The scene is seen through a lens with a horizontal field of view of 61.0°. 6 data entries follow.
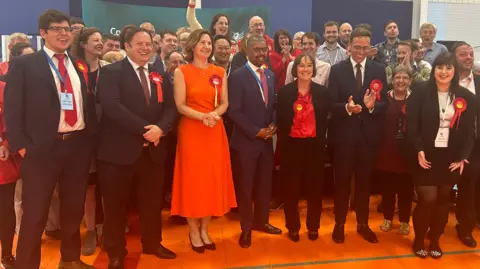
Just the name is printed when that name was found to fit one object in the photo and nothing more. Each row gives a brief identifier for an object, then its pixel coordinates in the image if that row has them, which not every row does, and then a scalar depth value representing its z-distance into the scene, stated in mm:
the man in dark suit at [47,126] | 2605
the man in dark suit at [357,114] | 3445
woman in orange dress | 3182
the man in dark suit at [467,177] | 3641
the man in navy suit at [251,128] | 3398
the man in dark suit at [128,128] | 2912
